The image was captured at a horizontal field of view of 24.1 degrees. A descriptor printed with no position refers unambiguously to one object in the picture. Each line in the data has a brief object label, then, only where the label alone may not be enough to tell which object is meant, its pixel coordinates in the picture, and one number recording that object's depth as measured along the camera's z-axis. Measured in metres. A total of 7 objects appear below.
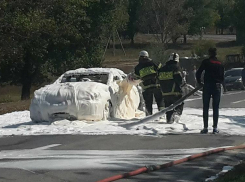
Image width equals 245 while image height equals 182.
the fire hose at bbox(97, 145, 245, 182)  7.67
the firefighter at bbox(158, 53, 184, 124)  13.12
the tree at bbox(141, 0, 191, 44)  54.00
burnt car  13.01
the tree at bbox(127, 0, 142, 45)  73.50
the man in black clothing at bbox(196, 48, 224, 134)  11.56
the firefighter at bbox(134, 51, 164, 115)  13.88
